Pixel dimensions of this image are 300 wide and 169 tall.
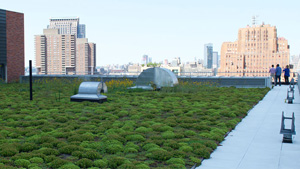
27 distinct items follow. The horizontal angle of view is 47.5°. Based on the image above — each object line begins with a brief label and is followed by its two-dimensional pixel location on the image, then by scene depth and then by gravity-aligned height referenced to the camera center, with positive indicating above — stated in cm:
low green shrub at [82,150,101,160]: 644 -153
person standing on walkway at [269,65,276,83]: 2799 +27
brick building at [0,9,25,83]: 2964 +256
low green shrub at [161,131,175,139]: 813 -146
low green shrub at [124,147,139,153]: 692 -154
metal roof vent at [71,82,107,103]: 1503 -84
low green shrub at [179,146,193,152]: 693 -151
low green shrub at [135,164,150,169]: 577 -156
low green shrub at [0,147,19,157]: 661 -152
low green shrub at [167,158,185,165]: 611 -156
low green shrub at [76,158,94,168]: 601 -157
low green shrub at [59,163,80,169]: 579 -157
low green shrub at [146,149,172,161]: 640 -153
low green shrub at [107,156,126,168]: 598 -156
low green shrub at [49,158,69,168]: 595 -157
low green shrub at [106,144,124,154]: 689 -151
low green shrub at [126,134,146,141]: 791 -147
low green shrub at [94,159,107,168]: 597 -157
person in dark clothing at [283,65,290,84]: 2656 +22
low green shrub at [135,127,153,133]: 883 -144
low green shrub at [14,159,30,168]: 599 -157
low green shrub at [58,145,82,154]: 688 -152
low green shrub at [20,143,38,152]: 703 -151
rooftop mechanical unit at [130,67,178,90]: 2147 -28
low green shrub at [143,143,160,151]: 713 -151
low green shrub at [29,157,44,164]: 619 -157
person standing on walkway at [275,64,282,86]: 2639 +22
